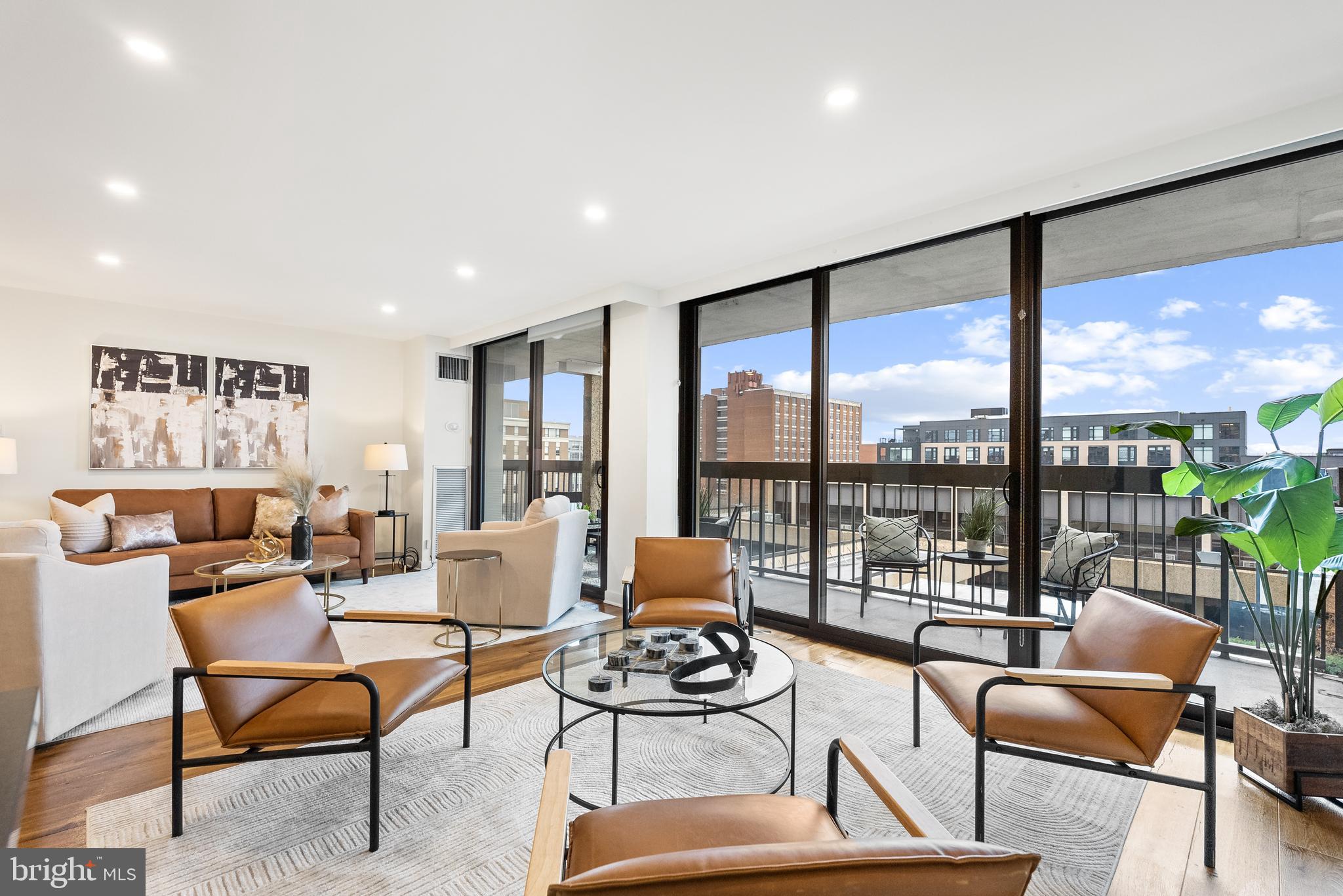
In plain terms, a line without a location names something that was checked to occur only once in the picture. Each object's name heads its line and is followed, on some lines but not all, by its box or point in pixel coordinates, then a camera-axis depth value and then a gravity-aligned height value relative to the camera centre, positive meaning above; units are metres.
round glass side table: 4.10 -0.79
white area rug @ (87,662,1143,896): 1.79 -1.15
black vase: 4.54 -0.59
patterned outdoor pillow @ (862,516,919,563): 3.87 -0.46
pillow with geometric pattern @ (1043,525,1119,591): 3.14 -0.46
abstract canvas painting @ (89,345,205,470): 5.39 +0.40
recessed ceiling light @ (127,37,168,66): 2.09 +1.34
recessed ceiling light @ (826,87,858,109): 2.36 +1.37
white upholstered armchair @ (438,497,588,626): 4.34 -0.78
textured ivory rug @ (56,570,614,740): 2.90 -1.15
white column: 4.88 +0.24
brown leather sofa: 5.02 -0.63
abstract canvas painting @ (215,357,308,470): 6.00 +0.42
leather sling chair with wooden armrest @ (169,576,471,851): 1.91 -0.77
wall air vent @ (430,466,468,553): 6.81 -0.43
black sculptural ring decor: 2.08 -0.70
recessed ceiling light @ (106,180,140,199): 3.14 +1.33
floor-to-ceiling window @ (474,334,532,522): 6.42 +0.32
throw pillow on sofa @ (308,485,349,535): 5.86 -0.53
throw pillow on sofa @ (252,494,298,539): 5.64 -0.53
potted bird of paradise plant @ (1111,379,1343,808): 2.10 -0.30
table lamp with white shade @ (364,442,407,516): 6.32 +0.01
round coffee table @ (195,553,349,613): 4.09 -0.77
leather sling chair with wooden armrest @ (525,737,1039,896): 0.72 -0.47
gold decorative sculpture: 4.52 -0.67
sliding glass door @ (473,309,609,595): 5.51 +0.36
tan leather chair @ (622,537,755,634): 3.57 -0.64
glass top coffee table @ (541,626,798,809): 1.96 -0.75
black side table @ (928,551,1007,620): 3.46 -0.55
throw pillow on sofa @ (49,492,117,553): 4.79 -0.54
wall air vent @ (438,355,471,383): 6.96 +1.00
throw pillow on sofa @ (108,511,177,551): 4.94 -0.60
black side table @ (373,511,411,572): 6.68 -0.82
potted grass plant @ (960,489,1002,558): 3.45 -0.32
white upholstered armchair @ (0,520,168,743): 2.41 -0.71
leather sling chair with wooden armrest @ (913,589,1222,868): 1.84 -0.76
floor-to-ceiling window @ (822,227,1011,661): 3.47 +0.20
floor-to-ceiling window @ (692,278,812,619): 4.38 +0.20
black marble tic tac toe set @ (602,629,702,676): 2.30 -0.73
